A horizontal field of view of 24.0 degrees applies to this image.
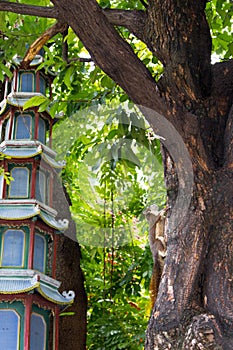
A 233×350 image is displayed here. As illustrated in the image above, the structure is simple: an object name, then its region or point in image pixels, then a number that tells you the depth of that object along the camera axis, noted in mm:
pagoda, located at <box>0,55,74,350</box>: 6184
